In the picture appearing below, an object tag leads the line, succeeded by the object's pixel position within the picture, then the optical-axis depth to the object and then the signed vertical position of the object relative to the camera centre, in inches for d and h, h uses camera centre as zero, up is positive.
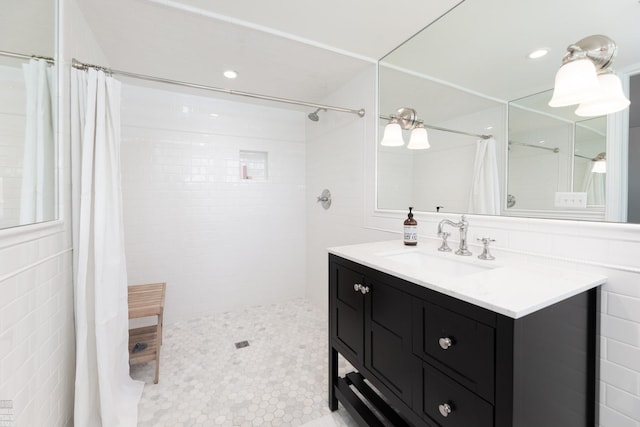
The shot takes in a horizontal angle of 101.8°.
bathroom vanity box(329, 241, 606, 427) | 29.7 -18.2
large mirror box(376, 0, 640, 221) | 40.0 +19.5
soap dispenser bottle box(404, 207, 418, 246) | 63.1 -5.5
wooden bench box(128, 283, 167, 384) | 70.1 -28.2
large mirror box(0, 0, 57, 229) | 35.6 +15.4
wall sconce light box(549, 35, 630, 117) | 38.7 +20.1
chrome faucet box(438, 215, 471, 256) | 53.9 -5.1
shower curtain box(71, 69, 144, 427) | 54.1 -9.4
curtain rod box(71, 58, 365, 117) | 56.6 +32.8
